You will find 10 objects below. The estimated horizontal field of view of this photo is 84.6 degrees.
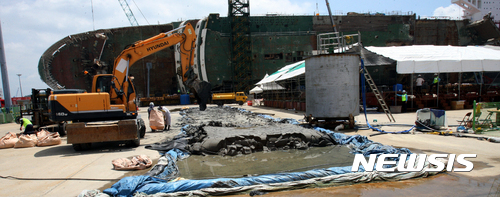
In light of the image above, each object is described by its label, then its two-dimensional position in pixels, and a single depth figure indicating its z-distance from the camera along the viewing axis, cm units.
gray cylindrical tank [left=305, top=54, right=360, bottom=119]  1073
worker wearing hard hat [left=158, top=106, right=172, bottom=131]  1243
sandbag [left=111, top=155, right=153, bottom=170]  605
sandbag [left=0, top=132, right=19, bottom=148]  973
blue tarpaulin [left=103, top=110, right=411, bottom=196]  437
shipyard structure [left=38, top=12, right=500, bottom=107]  4767
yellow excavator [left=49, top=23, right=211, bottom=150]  823
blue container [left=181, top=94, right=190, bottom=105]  4125
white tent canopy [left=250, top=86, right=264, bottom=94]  3233
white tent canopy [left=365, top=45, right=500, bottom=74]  1697
